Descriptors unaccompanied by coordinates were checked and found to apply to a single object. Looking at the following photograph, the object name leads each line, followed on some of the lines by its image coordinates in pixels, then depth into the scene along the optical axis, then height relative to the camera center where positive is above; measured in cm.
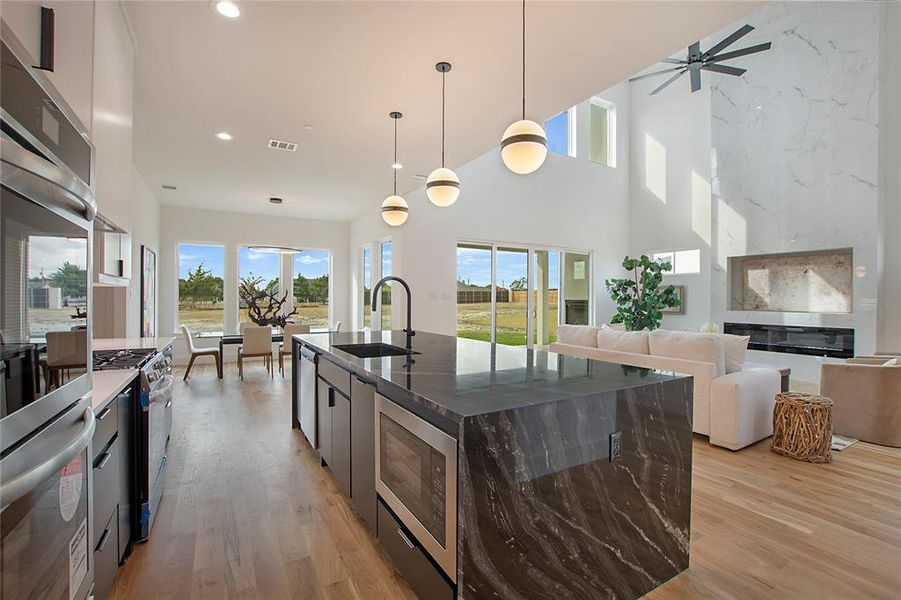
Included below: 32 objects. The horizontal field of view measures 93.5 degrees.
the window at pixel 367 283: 804 +34
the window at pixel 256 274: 795 +50
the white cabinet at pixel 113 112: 188 +93
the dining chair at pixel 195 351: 588 -72
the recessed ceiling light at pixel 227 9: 227 +159
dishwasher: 293 -69
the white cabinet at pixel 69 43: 119 +87
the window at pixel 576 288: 842 +27
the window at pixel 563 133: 834 +335
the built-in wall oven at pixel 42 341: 77 -9
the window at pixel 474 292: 709 +16
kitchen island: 125 -57
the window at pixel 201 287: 752 +23
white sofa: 324 -60
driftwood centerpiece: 731 +4
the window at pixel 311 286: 853 +29
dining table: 616 -59
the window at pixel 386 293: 726 +13
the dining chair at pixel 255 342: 592 -60
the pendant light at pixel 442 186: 319 +87
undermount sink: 282 -33
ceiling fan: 509 +309
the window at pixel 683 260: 771 +79
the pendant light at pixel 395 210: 384 +83
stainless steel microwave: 130 -63
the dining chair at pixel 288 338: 599 -55
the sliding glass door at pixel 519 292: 719 +17
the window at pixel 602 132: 891 +360
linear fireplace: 577 -53
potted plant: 701 +3
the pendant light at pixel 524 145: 235 +87
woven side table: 301 -91
